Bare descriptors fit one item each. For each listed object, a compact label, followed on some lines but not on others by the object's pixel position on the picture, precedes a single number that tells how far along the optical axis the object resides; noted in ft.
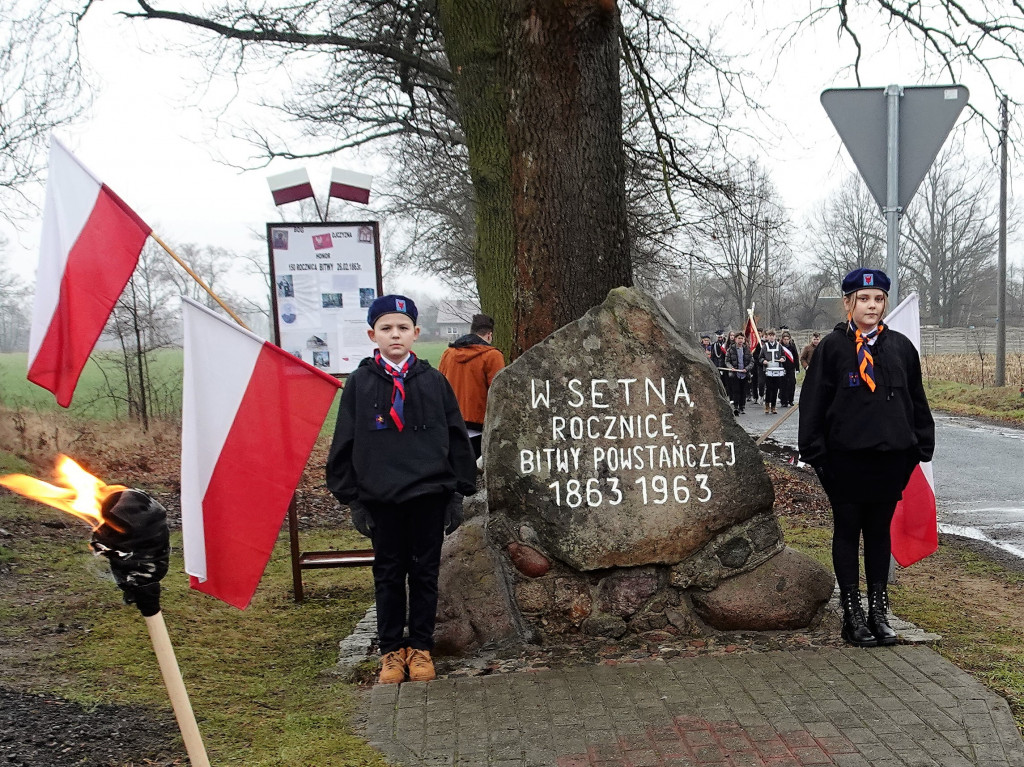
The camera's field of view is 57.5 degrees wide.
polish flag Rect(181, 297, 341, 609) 13.78
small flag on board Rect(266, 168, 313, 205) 21.67
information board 21.44
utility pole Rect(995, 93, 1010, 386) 67.72
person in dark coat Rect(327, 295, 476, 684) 14.02
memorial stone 15.60
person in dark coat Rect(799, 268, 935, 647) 14.90
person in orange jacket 24.35
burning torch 6.12
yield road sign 18.16
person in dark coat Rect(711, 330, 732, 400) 73.72
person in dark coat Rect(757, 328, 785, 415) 65.82
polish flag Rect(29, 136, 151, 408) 14.02
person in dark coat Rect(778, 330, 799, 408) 67.56
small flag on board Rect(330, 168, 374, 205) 22.25
